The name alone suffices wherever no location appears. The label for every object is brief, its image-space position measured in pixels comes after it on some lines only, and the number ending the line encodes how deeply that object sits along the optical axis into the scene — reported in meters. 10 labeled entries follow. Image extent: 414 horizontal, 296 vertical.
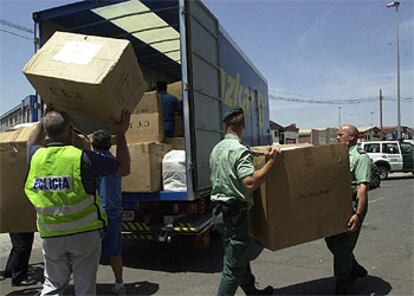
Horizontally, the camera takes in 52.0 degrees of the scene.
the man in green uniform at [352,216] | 4.05
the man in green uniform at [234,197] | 3.46
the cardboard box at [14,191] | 4.50
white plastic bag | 5.17
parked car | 18.33
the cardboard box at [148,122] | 5.57
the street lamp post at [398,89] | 24.80
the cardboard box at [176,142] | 5.70
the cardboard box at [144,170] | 5.13
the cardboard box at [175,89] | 6.88
